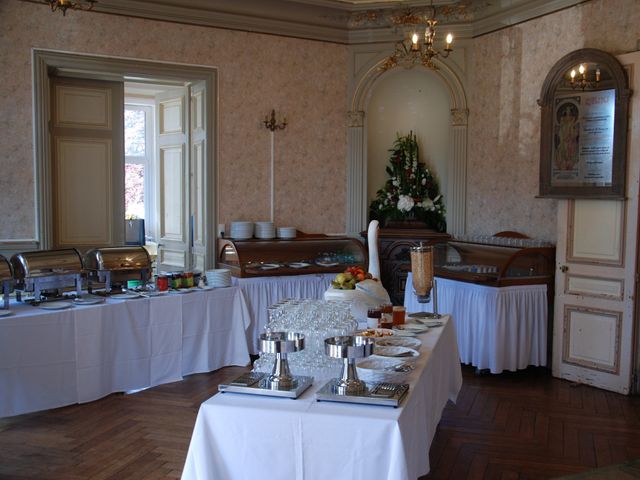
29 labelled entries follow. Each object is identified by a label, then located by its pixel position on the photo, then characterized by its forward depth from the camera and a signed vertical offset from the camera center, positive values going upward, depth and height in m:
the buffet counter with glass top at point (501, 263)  5.39 -0.51
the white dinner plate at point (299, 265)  6.32 -0.61
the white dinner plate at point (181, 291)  5.13 -0.72
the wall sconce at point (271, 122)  6.91 +0.92
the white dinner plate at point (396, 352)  2.96 -0.70
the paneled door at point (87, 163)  6.41 +0.44
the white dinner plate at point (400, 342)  3.16 -0.70
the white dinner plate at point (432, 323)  3.74 -0.71
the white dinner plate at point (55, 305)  4.28 -0.71
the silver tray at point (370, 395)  2.29 -0.71
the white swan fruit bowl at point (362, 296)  3.72 -0.55
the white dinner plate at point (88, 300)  4.48 -0.70
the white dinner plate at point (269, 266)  6.07 -0.60
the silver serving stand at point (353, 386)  2.31 -0.70
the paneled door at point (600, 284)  4.86 -0.63
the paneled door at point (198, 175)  6.70 +0.33
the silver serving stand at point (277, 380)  2.39 -0.70
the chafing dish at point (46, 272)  4.37 -0.49
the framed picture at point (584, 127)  4.91 +0.67
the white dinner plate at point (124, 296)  4.72 -0.70
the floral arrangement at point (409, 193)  7.29 +0.16
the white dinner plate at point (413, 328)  3.57 -0.71
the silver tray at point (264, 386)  2.38 -0.71
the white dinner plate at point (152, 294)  4.91 -0.71
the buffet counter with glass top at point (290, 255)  6.10 -0.52
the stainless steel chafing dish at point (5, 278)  4.15 -0.50
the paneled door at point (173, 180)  7.12 +0.29
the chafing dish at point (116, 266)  4.90 -0.49
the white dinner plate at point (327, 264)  6.47 -0.61
